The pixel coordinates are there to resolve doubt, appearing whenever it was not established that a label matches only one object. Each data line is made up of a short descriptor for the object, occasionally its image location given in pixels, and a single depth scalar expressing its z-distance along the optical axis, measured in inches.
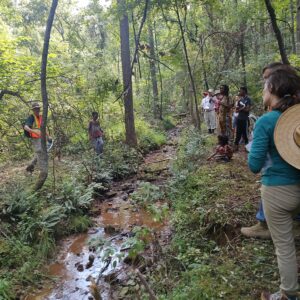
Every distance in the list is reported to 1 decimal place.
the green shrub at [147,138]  582.6
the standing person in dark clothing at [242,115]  385.2
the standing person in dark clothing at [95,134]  441.1
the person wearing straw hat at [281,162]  108.8
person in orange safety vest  349.4
